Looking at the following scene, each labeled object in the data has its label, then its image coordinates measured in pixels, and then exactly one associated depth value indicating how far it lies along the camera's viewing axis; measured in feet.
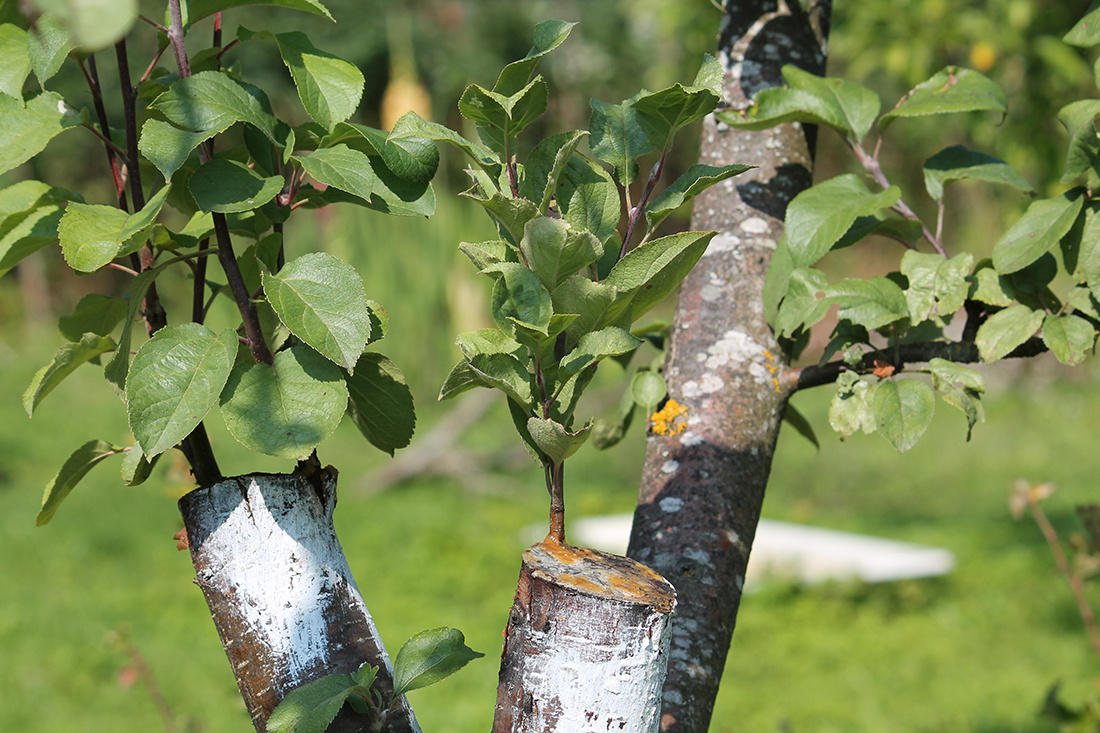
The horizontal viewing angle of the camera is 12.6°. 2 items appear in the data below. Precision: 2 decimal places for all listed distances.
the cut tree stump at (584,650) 7.71
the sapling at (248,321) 7.77
